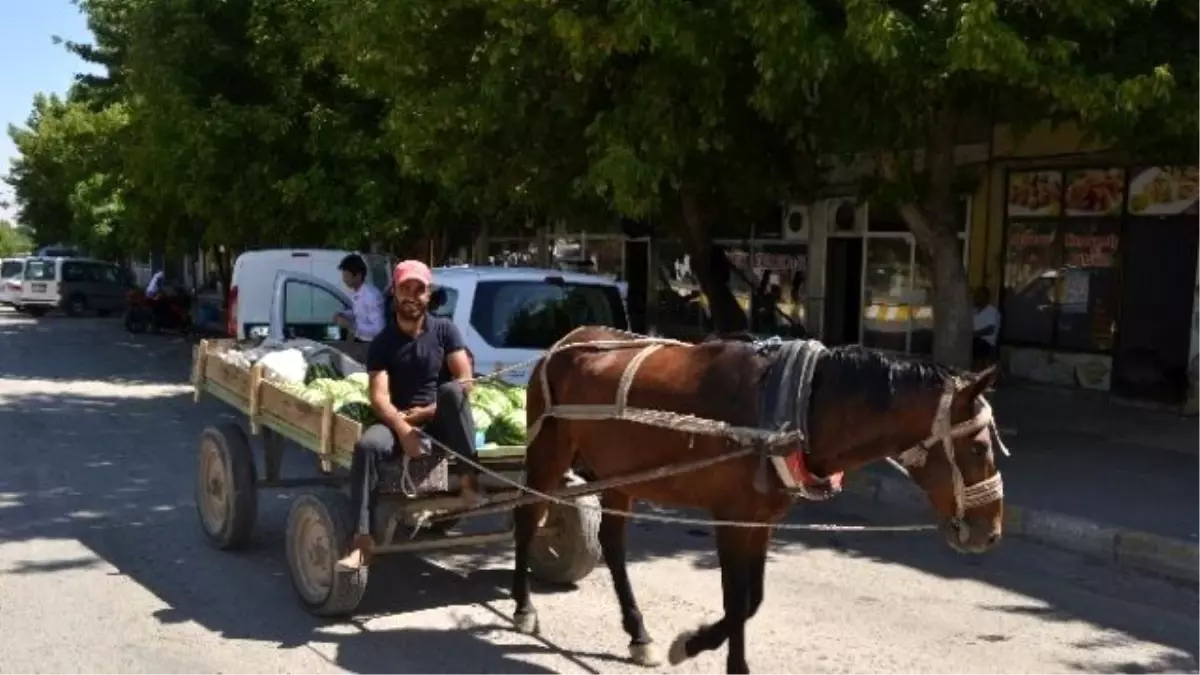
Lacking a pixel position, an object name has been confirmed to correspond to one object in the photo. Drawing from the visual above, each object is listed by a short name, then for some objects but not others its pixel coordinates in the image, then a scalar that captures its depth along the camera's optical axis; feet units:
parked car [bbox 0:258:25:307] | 127.13
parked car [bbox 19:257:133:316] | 124.36
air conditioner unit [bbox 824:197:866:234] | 60.86
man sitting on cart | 18.70
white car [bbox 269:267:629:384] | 29.35
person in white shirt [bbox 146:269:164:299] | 99.50
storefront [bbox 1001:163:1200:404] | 45.50
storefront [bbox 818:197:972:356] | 57.62
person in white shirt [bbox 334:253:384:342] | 35.40
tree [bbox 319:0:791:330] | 31.71
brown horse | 14.20
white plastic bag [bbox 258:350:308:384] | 25.00
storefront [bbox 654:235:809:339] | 65.10
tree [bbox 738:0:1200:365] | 27.96
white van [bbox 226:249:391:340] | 46.26
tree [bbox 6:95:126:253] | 100.17
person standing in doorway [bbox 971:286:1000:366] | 48.14
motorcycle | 99.45
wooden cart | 19.35
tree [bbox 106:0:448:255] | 59.52
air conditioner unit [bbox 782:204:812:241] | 63.98
